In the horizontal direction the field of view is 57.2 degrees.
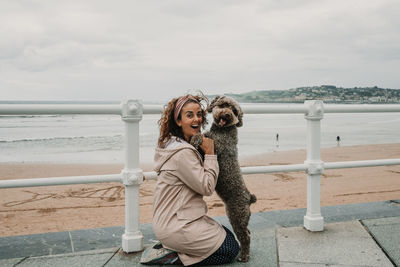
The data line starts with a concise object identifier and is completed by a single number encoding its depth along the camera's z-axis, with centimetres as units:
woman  237
